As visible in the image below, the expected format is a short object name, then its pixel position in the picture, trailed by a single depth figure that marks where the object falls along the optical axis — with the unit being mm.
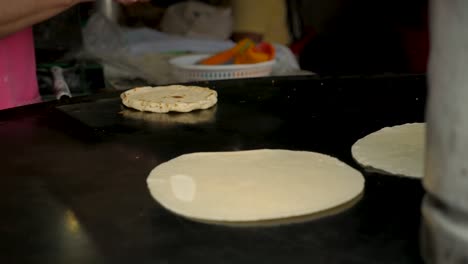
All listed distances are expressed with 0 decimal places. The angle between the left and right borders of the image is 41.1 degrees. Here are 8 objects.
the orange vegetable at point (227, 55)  2344
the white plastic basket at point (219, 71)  2182
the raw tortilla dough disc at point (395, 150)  1044
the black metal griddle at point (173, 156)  775
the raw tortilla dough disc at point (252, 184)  885
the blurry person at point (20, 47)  1483
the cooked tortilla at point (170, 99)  1435
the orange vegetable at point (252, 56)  2314
